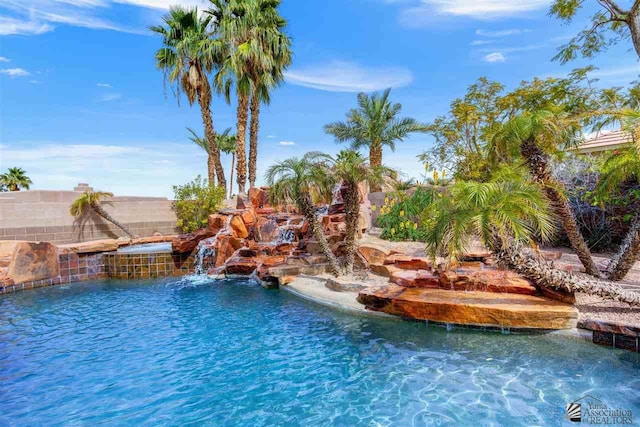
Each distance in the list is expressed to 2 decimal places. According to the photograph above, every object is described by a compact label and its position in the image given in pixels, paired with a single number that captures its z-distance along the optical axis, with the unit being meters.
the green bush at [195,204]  16.88
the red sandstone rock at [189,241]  12.91
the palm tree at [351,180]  8.46
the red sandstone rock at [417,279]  7.56
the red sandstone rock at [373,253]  10.02
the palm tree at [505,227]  5.50
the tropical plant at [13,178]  31.23
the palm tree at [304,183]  8.70
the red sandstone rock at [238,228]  13.45
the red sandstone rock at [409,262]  9.03
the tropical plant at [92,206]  15.17
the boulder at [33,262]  10.91
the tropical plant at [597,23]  12.31
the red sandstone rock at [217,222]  13.98
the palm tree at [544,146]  6.75
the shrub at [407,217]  12.39
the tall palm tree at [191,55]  19.72
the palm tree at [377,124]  22.69
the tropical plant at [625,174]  6.39
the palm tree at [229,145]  37.34
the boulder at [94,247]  12.59
